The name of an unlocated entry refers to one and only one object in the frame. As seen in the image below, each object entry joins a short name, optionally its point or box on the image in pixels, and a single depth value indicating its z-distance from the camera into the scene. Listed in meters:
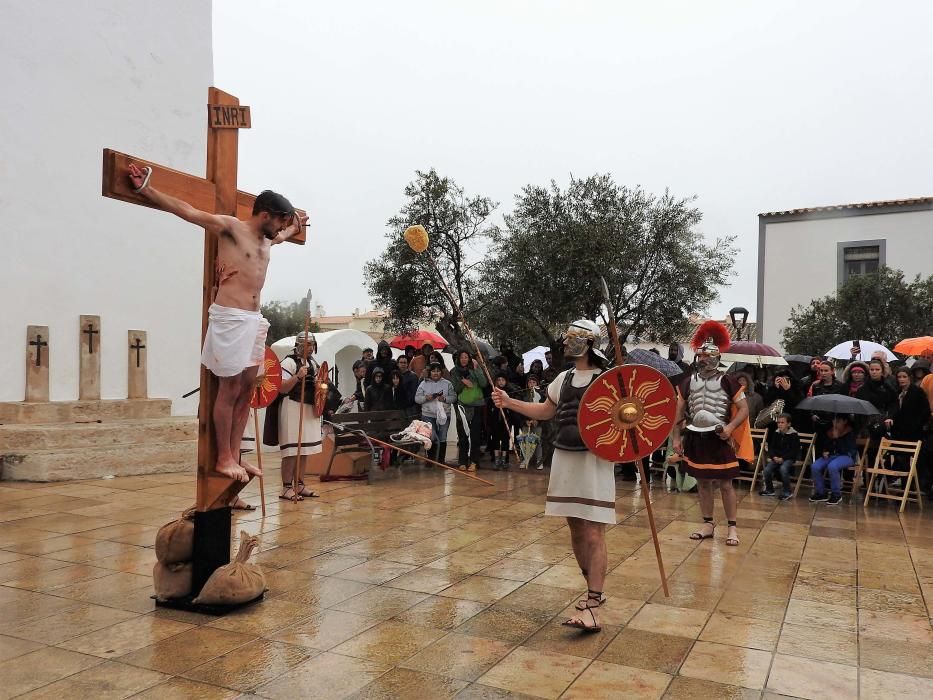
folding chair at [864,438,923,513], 8.41
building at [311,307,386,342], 46.22
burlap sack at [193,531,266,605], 4.32
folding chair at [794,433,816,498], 9.16
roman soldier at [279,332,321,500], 7.96
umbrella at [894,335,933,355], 11.21
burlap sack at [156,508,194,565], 4.50
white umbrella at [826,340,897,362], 12.59
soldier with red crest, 6.64
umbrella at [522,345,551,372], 14.32
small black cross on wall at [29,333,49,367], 9.73
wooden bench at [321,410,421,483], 9.66
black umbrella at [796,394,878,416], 8.38
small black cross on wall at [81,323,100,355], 10.29
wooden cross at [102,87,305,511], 4.08
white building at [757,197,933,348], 24.03
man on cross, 4.26
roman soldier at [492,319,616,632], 4.24
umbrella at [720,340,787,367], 11.84
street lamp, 12.79
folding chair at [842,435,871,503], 8.92
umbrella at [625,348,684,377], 9.28
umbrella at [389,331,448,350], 16.50
